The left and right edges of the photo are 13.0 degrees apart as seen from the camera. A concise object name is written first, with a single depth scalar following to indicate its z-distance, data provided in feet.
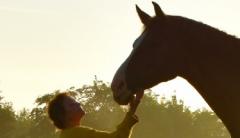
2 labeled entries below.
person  45.48
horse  39.73
